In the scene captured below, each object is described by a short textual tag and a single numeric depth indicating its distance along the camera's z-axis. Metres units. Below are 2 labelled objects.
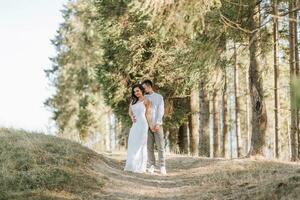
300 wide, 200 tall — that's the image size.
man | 12.69
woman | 12.80
